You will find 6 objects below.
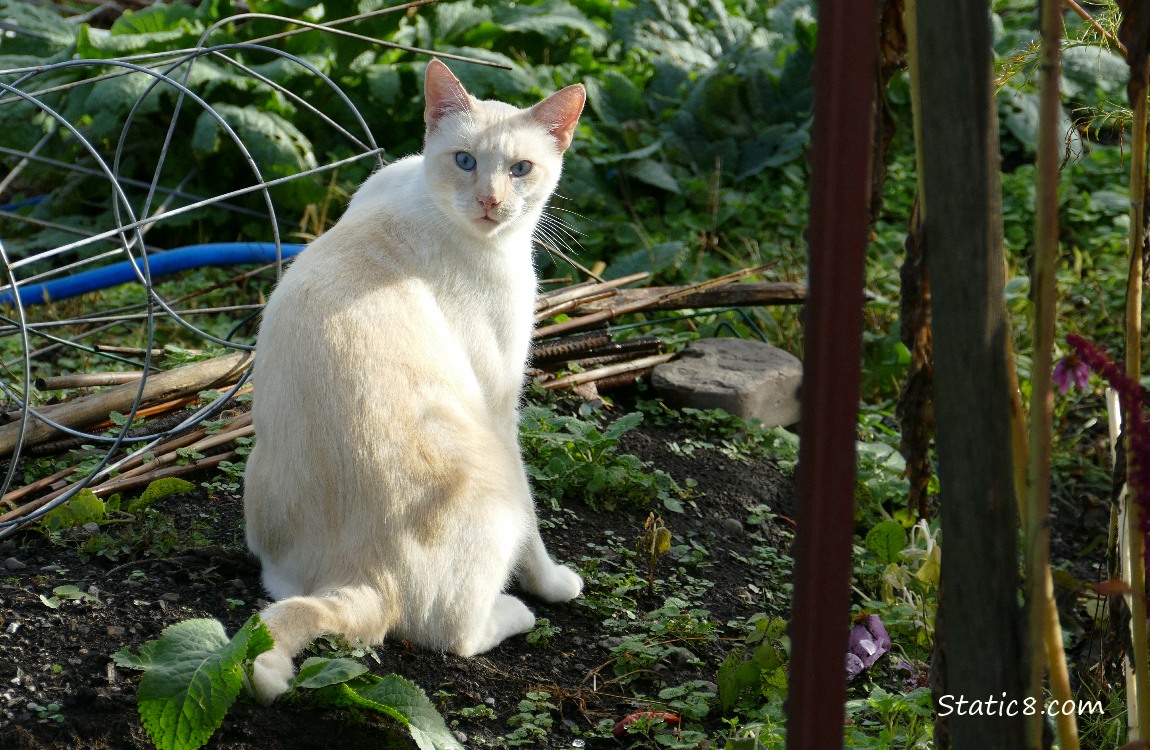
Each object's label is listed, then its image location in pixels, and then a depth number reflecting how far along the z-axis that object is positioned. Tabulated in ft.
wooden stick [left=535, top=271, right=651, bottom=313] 13.56
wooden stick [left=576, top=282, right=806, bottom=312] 14.24
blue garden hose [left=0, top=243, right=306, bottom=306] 16.42
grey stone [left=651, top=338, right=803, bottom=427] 13.17
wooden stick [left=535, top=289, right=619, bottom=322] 13.42
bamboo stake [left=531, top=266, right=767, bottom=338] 13.46
